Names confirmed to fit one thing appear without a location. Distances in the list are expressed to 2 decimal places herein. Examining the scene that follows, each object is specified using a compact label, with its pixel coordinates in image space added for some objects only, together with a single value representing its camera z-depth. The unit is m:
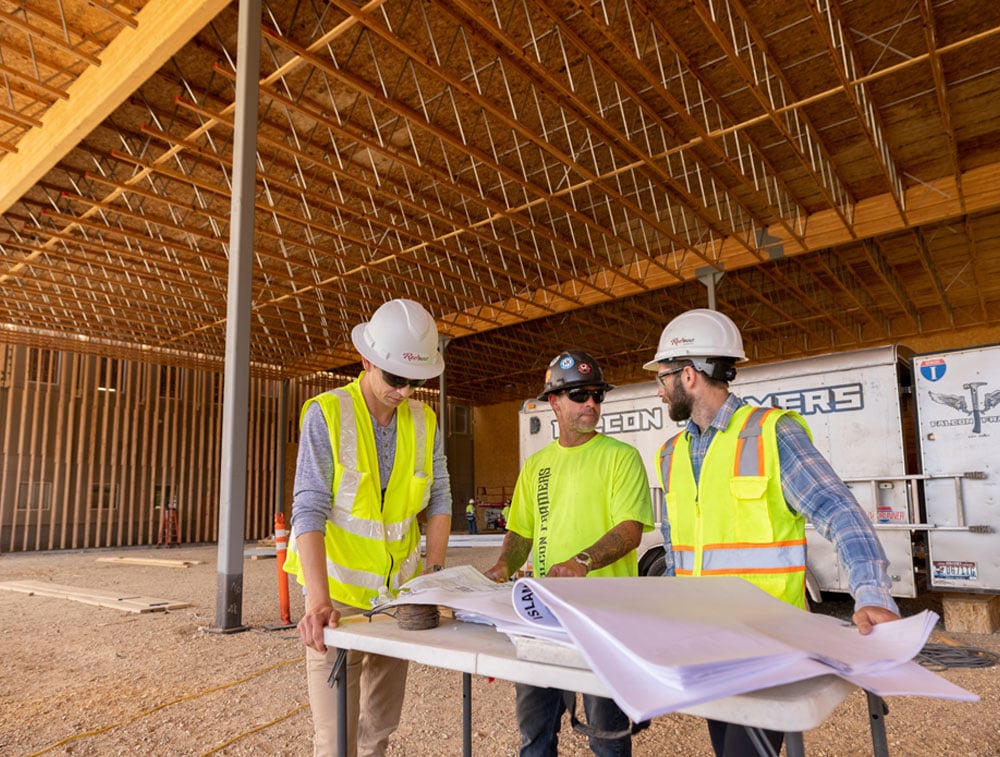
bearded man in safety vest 2.05
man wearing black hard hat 2.71
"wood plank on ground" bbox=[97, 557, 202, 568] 15.05
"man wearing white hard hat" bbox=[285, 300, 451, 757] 2.41
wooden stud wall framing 20.31
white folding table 1.18
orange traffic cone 7.78
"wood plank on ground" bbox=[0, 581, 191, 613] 8.82
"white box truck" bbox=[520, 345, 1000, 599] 6.83
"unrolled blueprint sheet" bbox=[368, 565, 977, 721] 1.15
